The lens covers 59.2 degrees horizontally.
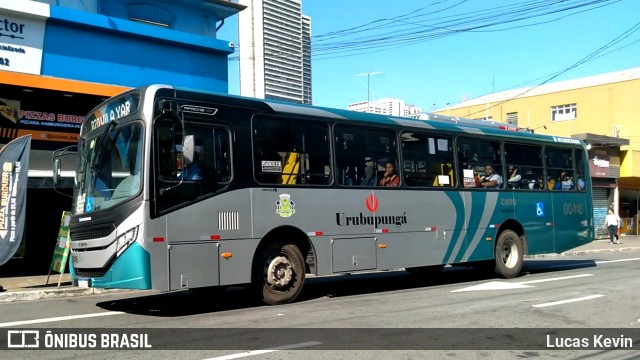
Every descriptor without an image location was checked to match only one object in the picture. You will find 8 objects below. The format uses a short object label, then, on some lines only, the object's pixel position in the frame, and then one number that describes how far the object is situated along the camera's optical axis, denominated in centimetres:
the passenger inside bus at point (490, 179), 1302
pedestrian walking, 2727
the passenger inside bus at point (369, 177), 1071
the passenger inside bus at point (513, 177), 1359
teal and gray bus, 810
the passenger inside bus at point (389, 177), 1106
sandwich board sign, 1195
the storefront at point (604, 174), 3139
